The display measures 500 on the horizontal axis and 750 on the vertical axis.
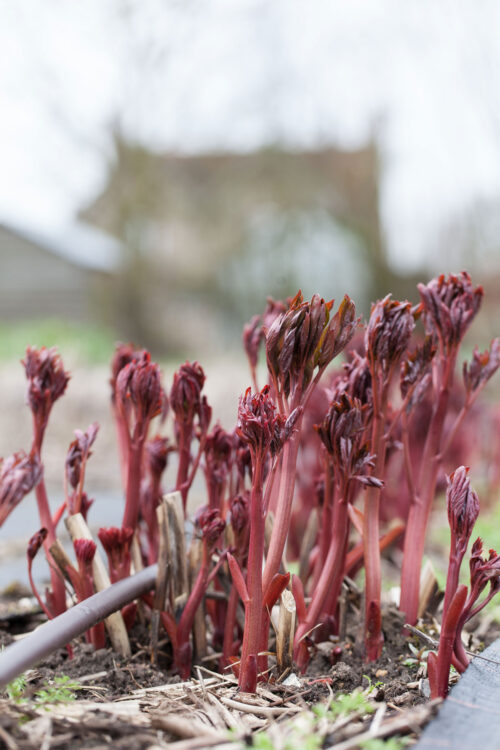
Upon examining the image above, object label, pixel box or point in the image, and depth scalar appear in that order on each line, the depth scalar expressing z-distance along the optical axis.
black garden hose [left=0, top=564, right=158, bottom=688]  0.78
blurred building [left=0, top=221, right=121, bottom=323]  16.17
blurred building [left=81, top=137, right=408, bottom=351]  9.21
